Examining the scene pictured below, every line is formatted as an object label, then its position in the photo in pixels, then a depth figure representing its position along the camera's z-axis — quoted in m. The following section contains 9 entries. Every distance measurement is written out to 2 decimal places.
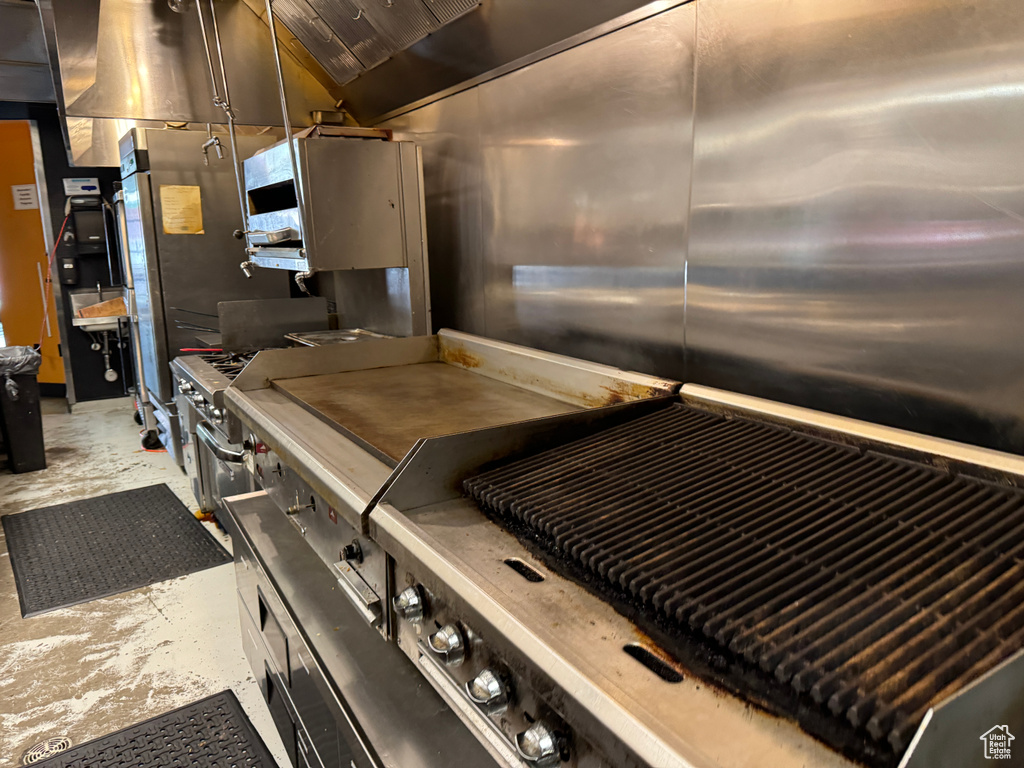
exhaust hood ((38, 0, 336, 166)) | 3.50
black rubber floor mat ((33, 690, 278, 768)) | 1.99
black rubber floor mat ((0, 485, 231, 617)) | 3.03
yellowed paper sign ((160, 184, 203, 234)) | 3.56
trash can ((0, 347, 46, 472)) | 4.25
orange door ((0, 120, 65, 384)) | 5.93
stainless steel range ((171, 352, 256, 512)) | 2.49
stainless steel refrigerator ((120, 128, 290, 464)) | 3.52
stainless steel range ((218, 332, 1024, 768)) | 0.66
